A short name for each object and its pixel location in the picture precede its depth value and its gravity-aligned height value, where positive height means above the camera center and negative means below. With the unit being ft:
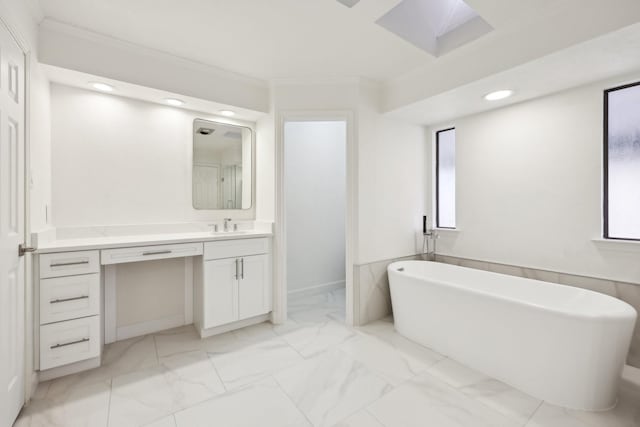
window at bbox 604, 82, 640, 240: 6.76 +1.17
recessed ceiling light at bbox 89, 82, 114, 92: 7.44 +3.36
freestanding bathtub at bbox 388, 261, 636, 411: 5.23 -2.61
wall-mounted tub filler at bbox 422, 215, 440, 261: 10.87 -1.00
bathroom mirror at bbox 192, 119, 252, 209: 9.60 +1.62
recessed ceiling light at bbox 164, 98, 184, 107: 8.54 +3.38
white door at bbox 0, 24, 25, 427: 4.59 -0.24
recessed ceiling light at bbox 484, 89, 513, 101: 7.71 +3.25
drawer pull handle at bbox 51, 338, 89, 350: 6.18 -2.92
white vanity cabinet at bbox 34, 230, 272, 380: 6.17 -2.09
